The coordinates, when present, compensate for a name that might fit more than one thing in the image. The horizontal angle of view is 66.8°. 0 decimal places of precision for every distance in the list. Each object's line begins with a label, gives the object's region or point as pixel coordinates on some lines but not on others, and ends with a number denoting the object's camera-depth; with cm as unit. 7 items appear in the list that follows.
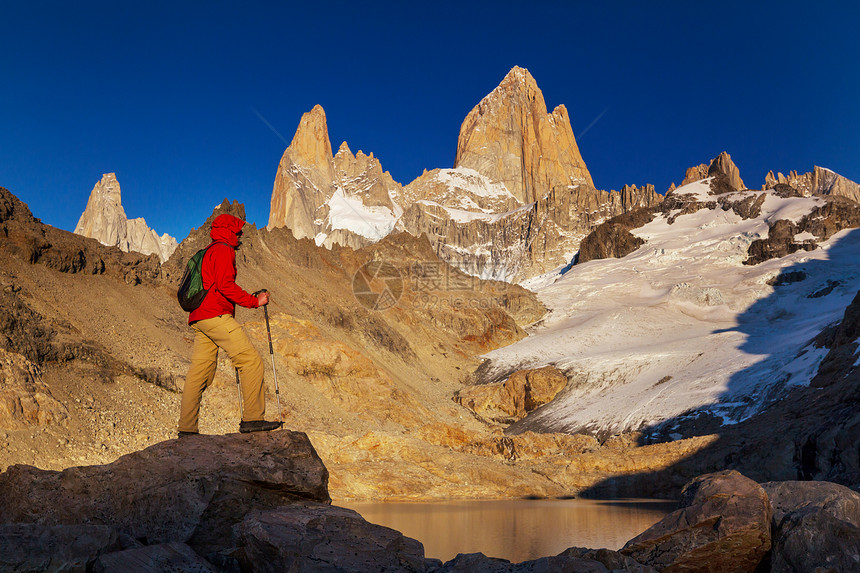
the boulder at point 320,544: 581
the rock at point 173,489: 678
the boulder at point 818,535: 834
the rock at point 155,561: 539
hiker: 773
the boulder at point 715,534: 912
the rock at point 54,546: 527
